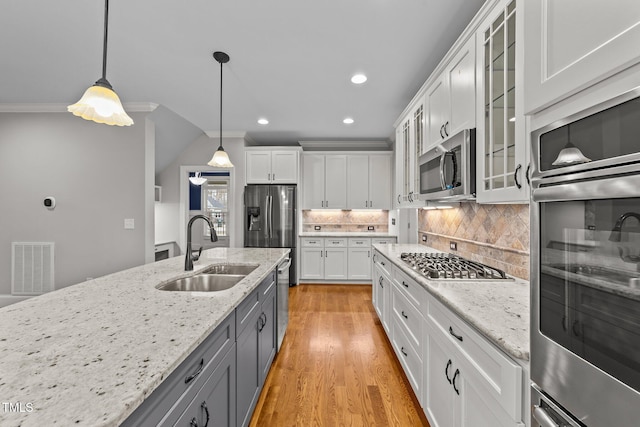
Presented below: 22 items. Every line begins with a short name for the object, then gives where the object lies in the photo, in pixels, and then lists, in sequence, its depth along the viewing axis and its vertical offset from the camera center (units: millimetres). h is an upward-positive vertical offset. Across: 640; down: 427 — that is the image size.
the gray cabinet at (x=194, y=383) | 720 -547
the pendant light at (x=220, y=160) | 2822 +565
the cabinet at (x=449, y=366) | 925 -678
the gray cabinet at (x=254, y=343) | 1445 -812
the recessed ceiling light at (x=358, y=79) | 2818 +1430
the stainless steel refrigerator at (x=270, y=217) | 4801 -32
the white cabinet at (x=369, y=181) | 5168 +659
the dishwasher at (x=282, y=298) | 2492 -785
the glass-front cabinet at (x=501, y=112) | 1334 +577
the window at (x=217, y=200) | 5273 +284
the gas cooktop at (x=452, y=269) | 1731 -355
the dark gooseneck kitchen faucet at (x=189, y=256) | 1956 -298
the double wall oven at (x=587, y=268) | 528 -114
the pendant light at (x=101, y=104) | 1450 +590
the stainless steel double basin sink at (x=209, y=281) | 1791 -457
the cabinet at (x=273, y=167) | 4941 +870
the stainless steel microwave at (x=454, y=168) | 1756 +342
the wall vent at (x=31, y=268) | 3752 -745
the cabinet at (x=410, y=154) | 2816 +709
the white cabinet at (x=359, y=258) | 4930 -756
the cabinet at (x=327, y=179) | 5203 +695
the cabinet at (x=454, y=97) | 1783 +888
